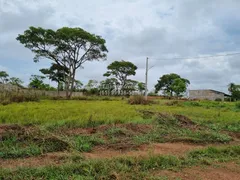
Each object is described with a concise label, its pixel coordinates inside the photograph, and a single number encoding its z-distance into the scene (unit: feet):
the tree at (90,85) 143.43
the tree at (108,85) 144.08
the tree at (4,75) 119.14
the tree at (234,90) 157.34
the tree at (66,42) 78.28
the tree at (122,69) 127.44
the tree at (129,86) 142.72
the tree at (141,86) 151.43
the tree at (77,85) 136.40
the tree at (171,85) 137.90
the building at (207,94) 177.21
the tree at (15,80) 123.34
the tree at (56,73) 100.41
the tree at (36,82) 114.58
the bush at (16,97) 40.66
